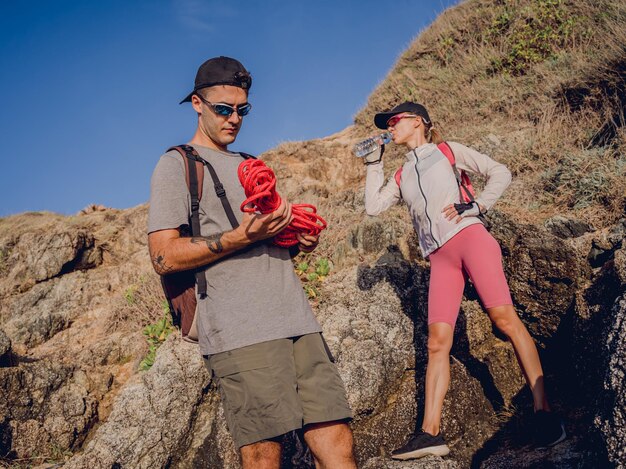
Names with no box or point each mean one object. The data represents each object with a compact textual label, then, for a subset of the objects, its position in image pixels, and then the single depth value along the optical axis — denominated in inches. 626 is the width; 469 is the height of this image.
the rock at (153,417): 164.7
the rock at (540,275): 160.6
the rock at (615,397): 84.4
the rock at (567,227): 189.6
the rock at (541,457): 112.7
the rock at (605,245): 162.1
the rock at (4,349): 210.8
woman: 125.0
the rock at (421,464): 119.4
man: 79.3
